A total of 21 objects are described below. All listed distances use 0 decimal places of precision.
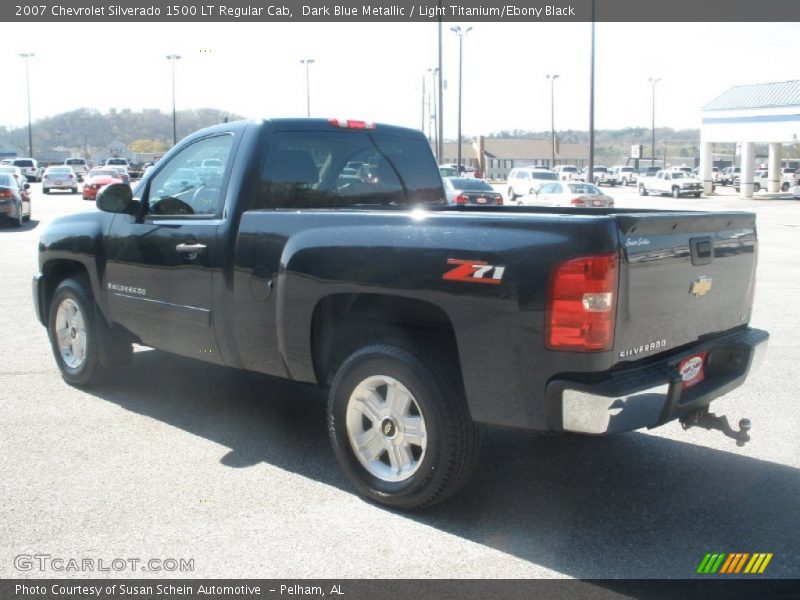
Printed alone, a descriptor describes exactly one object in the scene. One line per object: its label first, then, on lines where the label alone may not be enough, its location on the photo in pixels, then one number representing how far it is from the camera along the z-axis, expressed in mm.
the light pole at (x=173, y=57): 71438
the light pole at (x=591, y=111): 40688
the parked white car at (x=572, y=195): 31250
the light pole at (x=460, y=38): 58438
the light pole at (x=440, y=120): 40500
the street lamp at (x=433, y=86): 76188
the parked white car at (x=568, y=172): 64062
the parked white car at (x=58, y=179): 47931
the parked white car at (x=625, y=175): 72875
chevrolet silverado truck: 3525
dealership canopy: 48625
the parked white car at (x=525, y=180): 43031
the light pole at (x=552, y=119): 95362
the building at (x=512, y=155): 131375
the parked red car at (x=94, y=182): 39688
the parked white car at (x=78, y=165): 69688
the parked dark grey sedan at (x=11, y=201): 22750
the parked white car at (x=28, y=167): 63903
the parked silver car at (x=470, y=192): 27503
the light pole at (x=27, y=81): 94750
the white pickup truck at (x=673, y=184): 52625
